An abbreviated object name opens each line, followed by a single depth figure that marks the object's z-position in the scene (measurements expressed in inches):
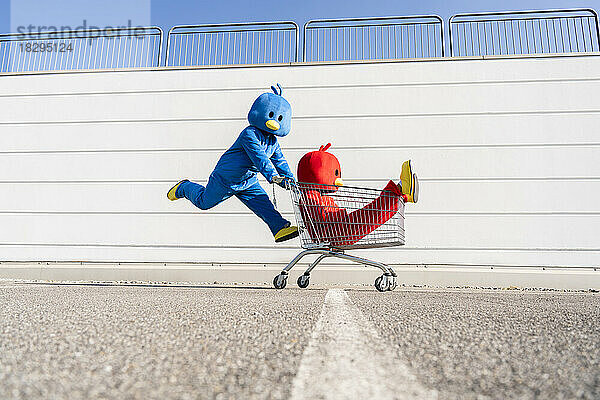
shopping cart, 133.3
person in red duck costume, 133.0
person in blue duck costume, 146.9
